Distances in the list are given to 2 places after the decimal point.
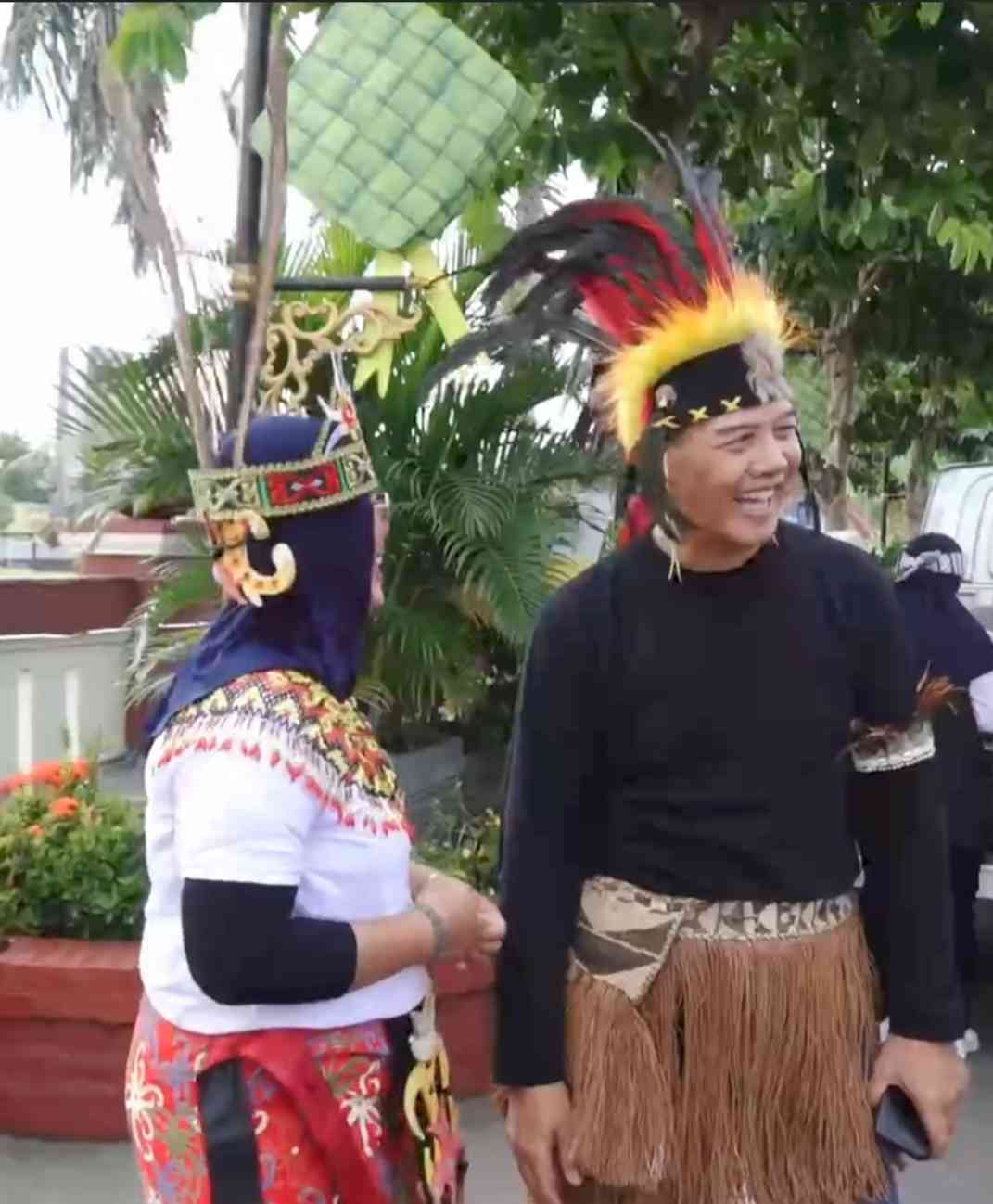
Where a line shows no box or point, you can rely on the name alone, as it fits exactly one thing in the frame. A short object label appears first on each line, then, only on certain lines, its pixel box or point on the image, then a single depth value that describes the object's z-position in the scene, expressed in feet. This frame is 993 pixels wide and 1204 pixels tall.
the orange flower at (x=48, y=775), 14.70
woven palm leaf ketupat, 5.25
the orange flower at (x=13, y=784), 14.69
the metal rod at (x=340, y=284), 6.35
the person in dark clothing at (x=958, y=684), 15.75
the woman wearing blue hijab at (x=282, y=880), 5.57
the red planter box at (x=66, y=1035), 12.19
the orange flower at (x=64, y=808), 13.66
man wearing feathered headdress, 6.48
